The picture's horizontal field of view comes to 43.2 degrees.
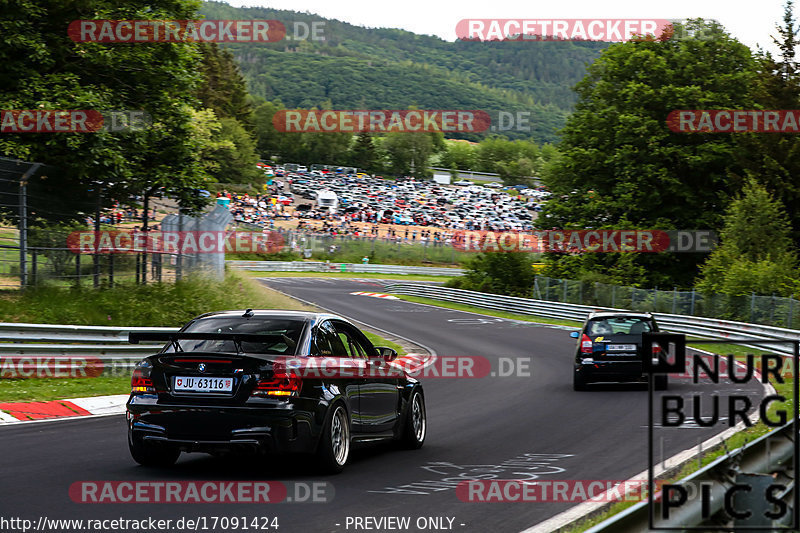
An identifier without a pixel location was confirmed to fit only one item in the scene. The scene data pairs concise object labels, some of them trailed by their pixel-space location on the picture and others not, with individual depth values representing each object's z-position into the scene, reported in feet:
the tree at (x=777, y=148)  150.61
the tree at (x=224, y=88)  329.31
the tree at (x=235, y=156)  329.93
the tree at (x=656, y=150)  156.66
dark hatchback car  60.95
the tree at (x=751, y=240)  122.93
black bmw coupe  27.84
